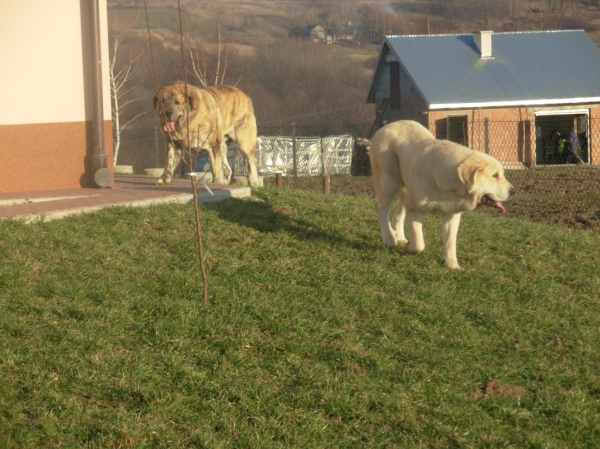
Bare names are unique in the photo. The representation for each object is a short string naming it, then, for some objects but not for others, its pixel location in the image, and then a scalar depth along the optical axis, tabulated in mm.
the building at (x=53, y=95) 10938
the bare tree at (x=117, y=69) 24719
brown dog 11031
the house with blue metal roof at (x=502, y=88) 33688
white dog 7695
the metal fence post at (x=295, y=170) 18975
